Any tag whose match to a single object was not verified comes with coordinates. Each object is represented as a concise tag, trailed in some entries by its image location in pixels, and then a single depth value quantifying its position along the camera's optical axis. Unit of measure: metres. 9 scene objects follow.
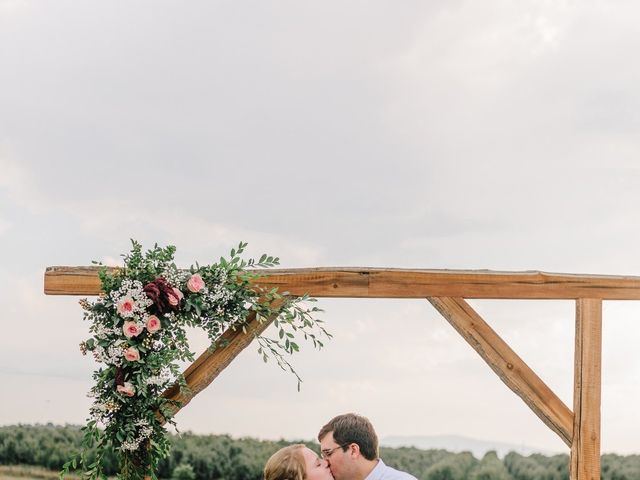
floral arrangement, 4.34
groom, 4.19
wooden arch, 4.55
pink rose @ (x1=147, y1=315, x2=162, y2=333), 4.35
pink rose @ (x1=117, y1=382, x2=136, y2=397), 4.29
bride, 3.67
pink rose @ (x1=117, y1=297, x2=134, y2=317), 4.32
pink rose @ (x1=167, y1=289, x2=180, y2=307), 4.36
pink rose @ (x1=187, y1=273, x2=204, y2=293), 4.41
